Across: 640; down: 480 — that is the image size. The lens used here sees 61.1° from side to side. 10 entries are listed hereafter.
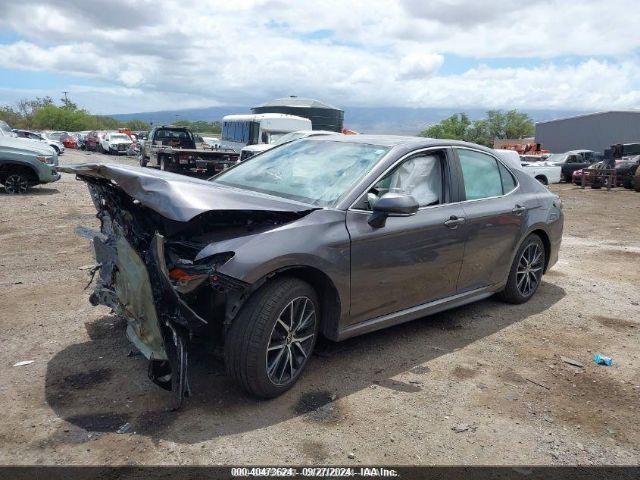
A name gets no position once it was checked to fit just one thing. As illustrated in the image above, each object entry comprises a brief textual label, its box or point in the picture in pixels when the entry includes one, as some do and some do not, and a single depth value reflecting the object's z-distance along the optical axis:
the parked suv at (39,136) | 32.16
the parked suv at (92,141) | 43.31
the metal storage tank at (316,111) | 34.67
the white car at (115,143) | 38.59
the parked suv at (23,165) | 12.95
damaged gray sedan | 3.24
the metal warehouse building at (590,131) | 44.12
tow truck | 15.41
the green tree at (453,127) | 93.19
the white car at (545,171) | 22.38
